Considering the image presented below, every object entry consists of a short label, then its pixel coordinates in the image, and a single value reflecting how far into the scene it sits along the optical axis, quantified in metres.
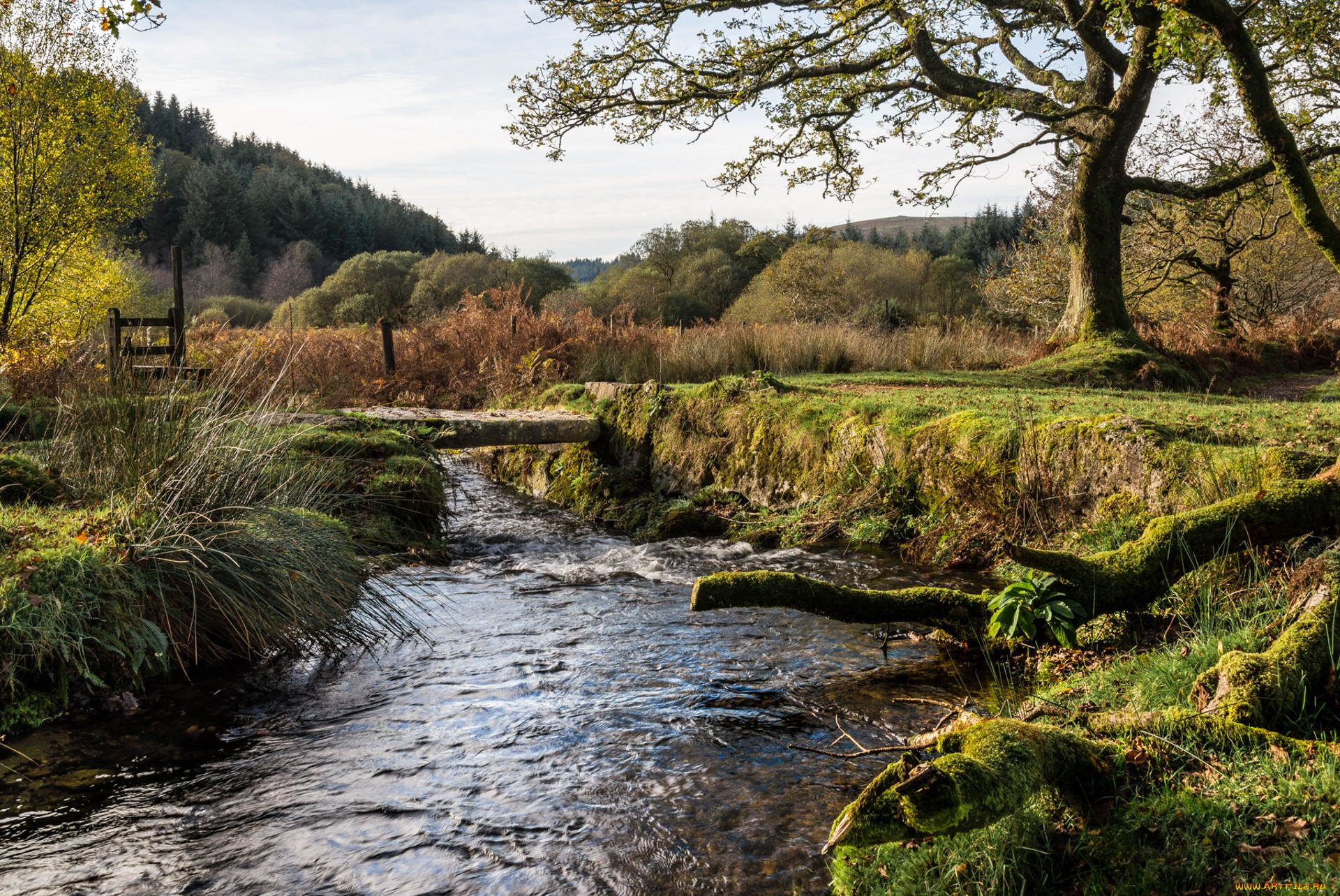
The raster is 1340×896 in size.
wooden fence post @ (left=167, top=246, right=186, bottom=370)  11.48
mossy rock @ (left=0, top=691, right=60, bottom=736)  3.71
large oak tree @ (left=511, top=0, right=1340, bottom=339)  11.98
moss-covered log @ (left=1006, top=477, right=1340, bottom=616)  3.73
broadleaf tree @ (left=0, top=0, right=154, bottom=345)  16.89
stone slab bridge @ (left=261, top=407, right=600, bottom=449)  9.34
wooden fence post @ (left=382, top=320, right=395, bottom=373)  14.52
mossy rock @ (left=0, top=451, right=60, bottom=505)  5.56
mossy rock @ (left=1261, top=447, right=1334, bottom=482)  4.34
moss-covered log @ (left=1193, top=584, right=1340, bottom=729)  2.74
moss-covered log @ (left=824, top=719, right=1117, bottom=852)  2.17
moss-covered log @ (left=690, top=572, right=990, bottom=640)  3.88
